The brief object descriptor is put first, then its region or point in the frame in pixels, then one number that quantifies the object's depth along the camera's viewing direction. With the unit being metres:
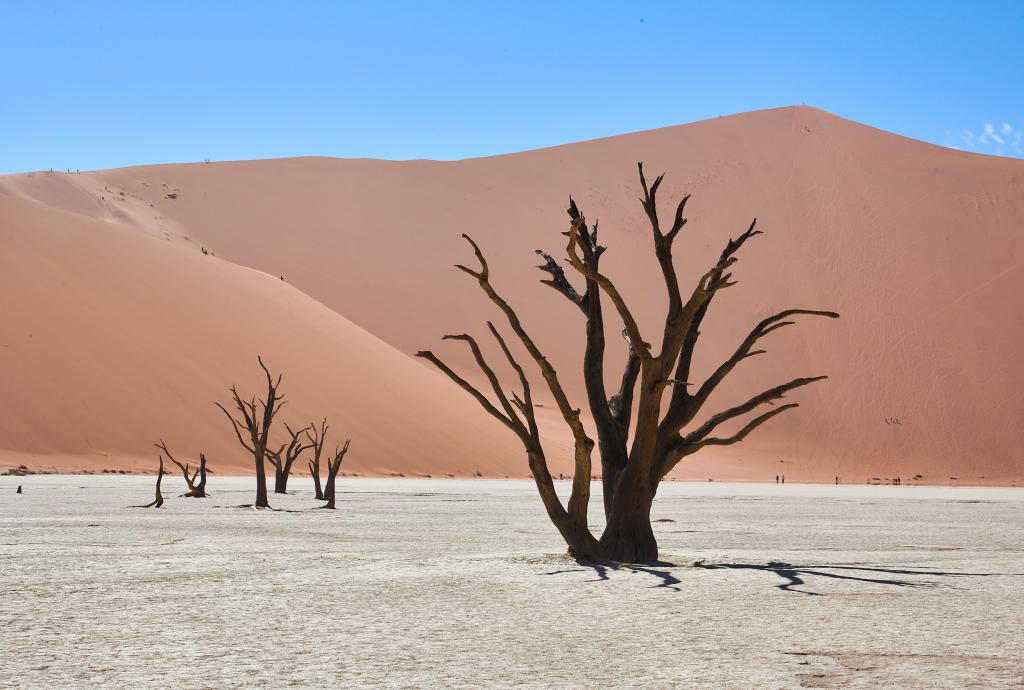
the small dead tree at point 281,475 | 25.44
